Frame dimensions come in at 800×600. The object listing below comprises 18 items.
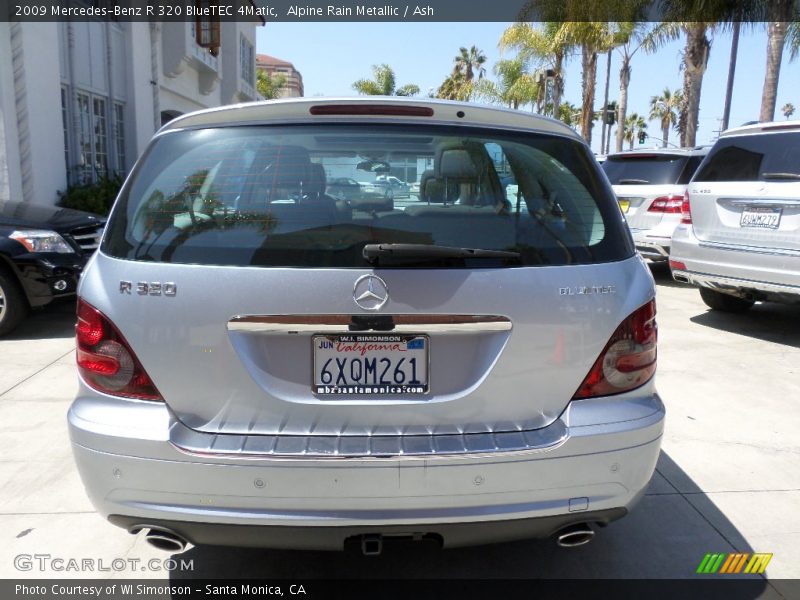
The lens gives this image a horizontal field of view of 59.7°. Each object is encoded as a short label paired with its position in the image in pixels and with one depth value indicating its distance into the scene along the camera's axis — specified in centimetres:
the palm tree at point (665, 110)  7386
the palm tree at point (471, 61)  6194
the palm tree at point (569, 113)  4591
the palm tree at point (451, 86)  6015
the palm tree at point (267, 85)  5381
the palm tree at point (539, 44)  2431
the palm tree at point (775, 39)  1655
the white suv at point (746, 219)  587
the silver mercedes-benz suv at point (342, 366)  211
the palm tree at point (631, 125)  8406
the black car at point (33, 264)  636
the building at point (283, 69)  9813
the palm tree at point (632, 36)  2082
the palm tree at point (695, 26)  1766
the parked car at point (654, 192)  917
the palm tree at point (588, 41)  2266
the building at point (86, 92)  1076
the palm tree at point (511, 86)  3030
